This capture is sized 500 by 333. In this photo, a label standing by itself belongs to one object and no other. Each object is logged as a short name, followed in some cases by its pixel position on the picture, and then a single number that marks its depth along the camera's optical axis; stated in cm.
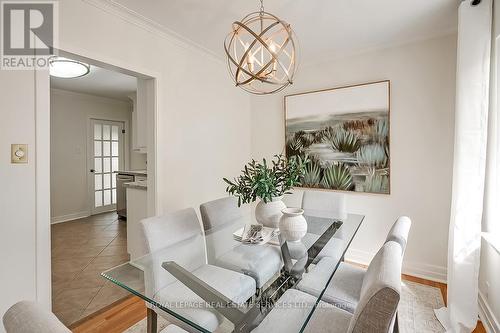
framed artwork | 274
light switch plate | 157
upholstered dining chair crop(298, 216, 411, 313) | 136
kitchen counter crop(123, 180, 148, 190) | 276
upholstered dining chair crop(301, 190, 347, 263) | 187
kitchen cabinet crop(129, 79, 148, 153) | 247
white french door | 527
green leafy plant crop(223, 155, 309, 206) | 172
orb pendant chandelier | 135
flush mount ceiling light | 273
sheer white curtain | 179
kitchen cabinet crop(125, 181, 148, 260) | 275
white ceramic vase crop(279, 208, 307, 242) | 166
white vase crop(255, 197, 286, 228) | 182
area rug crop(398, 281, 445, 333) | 185
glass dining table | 107
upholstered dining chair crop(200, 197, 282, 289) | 144
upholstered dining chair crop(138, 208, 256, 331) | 112
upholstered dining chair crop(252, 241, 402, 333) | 78
